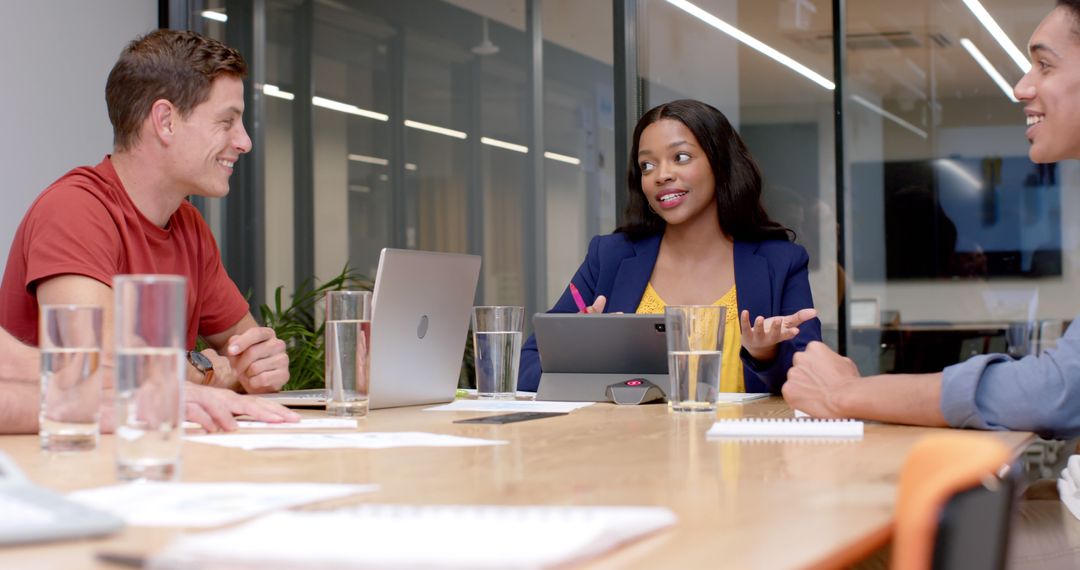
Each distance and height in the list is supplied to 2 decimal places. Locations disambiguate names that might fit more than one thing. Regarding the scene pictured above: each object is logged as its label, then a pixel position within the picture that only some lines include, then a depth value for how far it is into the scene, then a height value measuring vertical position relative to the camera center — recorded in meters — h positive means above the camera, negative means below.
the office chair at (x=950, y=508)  0.79 -0.14
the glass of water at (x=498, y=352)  2.46 -0.09
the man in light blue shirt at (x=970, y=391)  1.73 -0.13
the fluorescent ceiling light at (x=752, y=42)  4.49 +1.03
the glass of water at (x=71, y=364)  1.41 -0.06
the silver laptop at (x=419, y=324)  2.20 -0.03
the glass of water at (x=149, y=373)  1.10 -0.06
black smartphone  1.97 -0.18
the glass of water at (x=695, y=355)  2.04 -0.08
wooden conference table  0.86 -0.18
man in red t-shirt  2.50 +0.24
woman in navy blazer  3.22 +0.21
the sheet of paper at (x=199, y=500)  0.94 -0.16
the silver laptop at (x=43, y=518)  0.85 -0.15
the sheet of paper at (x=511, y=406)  2.24 -0.19
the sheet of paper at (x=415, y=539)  0.70 -0.14
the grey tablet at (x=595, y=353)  2.36 -0.09
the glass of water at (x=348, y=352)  2.05 -0.07
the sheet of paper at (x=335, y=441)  1.55 -0.17
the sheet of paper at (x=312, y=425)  1.87 -0.18
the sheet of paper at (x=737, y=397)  2.52 -0.19
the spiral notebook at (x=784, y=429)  1.65 -0.17
